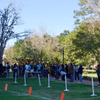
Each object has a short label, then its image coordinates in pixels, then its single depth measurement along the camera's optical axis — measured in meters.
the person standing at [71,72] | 24.15
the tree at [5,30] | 33.56
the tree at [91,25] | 30.53
